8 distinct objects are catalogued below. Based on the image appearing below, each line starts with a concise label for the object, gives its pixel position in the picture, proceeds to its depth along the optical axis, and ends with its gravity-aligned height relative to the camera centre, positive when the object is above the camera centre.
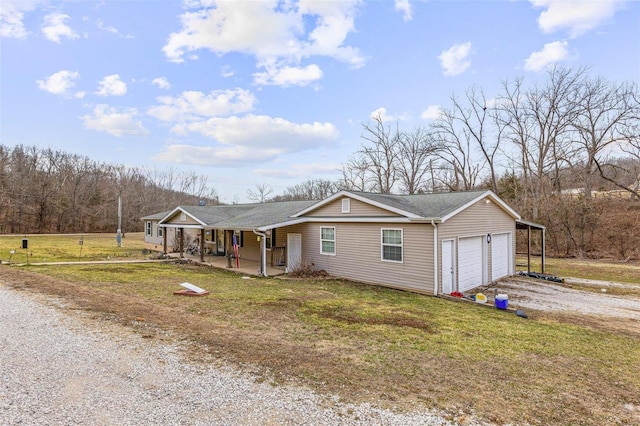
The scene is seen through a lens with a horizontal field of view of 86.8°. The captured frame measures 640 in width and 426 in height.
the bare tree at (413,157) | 34.12 +6.47
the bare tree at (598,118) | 24.25 +7.48
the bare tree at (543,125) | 26.95 +7.91
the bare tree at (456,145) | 32.38 +7.25
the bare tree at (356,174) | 36.81 +5.31
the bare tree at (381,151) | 35.28 +7.30
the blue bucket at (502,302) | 9.21 -2.25
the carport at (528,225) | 14.98 -0.25
